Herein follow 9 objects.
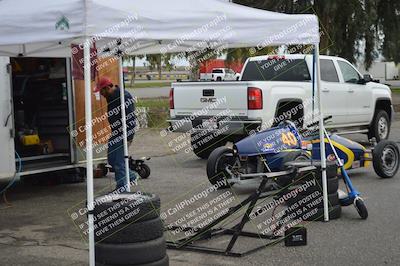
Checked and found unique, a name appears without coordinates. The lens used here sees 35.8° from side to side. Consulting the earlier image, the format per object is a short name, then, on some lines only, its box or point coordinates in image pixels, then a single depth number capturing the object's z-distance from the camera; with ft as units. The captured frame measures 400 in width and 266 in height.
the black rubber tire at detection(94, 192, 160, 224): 16.71
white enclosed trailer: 33.63
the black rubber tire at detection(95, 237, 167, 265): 16.58
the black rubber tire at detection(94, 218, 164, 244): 16.69
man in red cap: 30.22
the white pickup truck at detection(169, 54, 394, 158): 39.06
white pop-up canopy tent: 16.70
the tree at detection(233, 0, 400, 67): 86.33
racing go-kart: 30.30
